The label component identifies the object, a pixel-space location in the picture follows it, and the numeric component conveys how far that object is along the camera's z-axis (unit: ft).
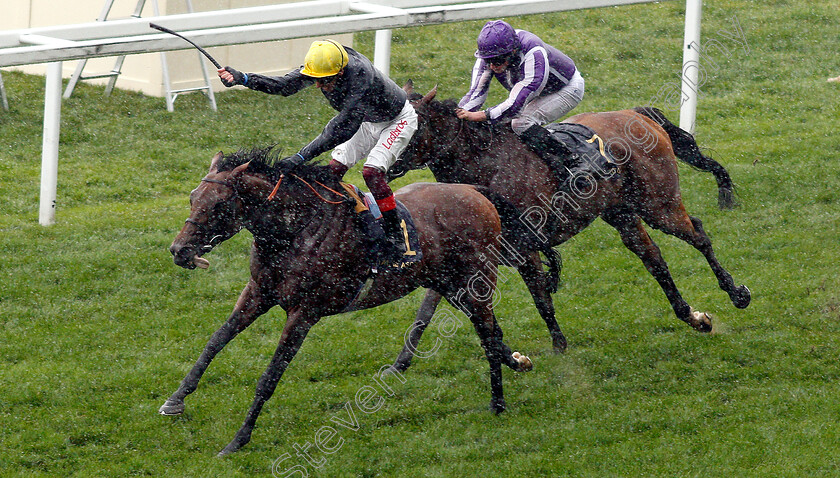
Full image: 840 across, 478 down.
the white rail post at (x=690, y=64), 72.90
